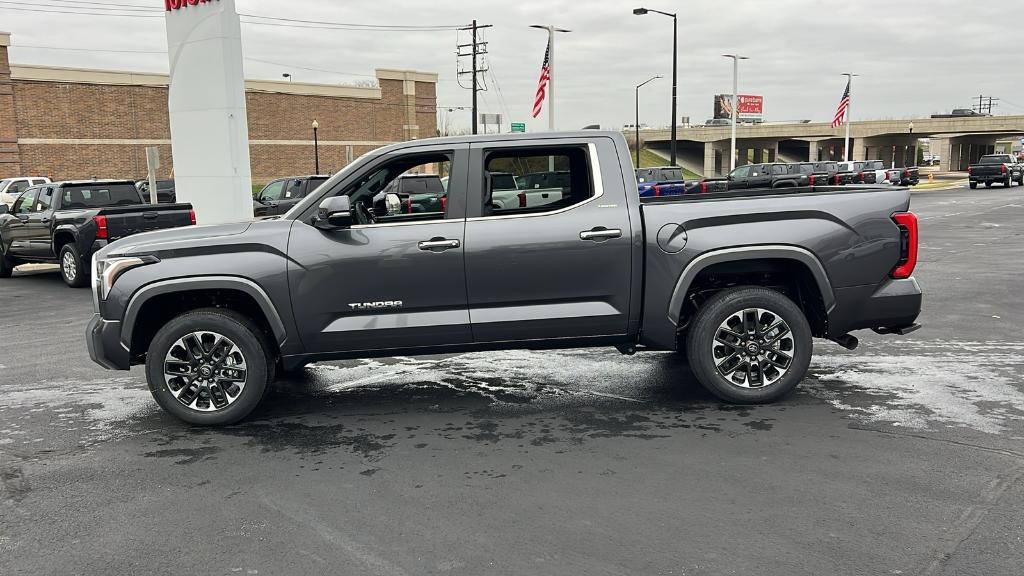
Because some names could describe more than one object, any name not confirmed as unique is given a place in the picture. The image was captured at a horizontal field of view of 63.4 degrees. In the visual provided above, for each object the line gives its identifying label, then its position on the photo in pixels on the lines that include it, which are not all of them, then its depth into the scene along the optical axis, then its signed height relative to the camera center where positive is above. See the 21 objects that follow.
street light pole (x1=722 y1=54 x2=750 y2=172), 47.56 +5.69
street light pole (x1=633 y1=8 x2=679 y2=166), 37.72 +6.45
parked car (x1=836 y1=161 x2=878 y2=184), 39.41 -0.04
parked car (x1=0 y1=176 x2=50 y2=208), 30.25 +0.12
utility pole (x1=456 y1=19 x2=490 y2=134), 50.31 +8.41
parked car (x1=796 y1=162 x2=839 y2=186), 40.94 +0.28
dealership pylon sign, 16.19 +1.52
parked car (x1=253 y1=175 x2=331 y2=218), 22.41 -0.27
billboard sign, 105.50 +8.86
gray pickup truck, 5.77 -0.69
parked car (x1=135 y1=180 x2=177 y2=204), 25.44 -0.21
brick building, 46.62 +4.23
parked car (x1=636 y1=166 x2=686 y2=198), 30.75 -0.16
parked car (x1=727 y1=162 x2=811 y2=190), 39.28 +0.12
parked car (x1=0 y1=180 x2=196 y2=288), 12.98 -0.56
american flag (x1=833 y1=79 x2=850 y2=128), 48.19 +3.85
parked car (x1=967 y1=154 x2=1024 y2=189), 49.66 +0.01
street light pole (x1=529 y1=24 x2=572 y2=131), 32.59 +4.17
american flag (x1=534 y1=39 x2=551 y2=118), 32.09 +3.58
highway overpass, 86.69 +4.24
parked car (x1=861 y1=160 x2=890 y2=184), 43.19 +0.23
